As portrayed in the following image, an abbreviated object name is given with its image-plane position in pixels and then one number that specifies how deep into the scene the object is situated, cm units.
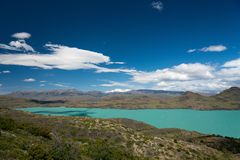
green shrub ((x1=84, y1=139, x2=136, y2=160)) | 2015
